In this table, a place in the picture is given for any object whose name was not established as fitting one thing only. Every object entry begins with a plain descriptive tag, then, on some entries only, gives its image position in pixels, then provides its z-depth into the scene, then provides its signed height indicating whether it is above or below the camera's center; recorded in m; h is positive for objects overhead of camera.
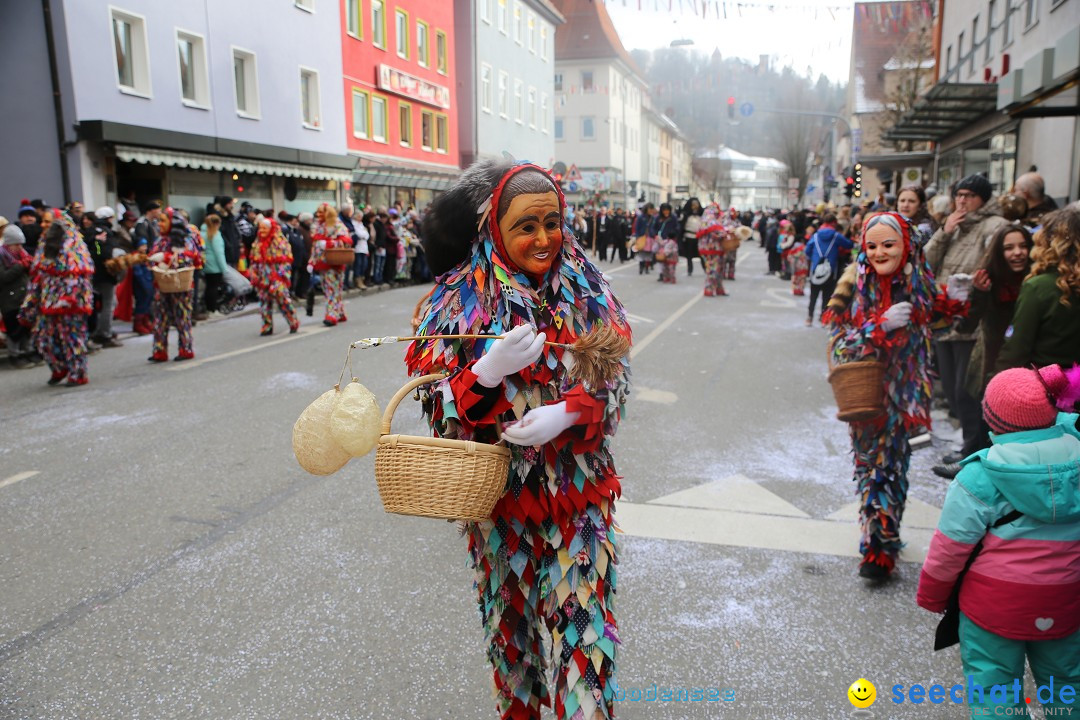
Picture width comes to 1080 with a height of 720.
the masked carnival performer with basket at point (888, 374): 3.95 -0.74
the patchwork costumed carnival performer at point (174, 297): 9.80 -0.85
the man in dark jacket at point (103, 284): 11.49 -0.81
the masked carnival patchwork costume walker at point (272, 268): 11.71 -0.61
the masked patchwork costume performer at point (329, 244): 12.20 -0.30
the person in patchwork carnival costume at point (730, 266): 21.80 -1.20
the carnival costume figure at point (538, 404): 2.36 -0.51
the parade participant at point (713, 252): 17.02 -0.64
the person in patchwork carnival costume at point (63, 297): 8.52 -0.73
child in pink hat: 2.42 -0.97
